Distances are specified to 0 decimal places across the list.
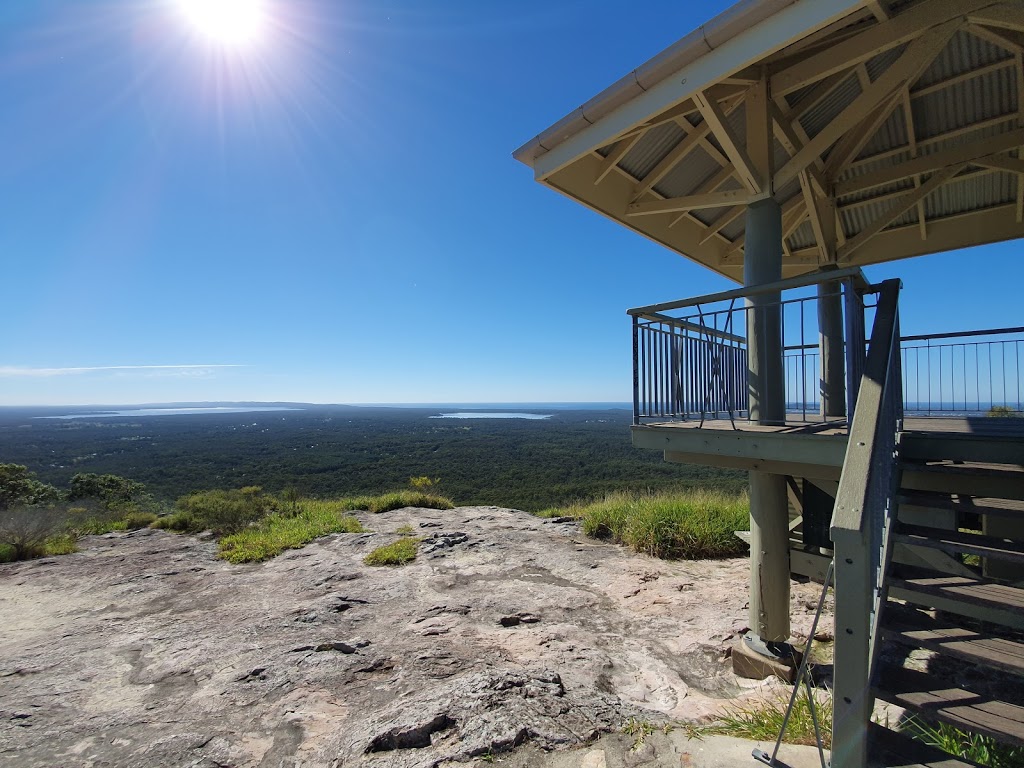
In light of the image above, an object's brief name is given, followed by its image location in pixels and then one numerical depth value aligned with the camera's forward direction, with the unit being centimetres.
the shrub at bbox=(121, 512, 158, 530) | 1039
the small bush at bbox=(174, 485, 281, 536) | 963
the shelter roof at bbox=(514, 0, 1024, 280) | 333
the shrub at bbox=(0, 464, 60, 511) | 1391
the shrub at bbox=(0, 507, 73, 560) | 800
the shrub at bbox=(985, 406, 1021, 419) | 674
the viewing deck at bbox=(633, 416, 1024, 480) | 291
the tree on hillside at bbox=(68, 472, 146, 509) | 1596
